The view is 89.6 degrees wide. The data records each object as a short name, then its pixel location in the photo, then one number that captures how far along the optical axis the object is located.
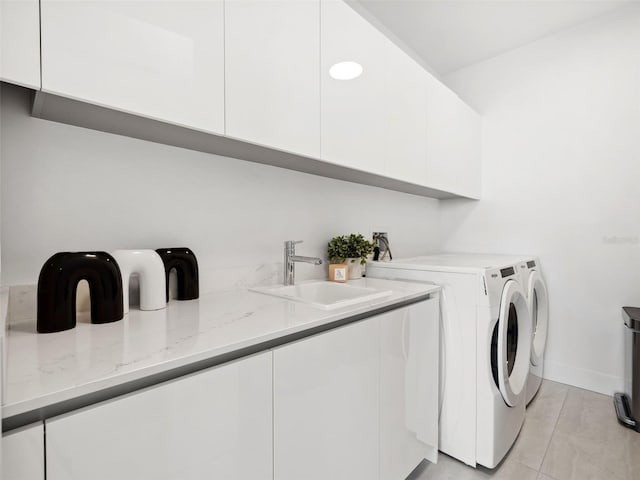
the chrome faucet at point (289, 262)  1.57
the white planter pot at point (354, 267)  1.83
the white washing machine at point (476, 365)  1.52
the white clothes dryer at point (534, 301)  2.01
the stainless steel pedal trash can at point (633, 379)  1.87
